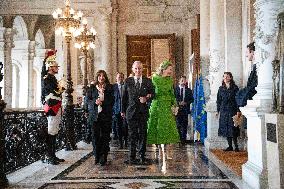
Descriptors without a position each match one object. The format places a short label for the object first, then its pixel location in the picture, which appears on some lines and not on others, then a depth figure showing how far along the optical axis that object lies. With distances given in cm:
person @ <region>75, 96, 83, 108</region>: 1603
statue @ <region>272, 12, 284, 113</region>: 459
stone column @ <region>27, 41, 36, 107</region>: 3019
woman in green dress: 780
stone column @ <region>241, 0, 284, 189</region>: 532
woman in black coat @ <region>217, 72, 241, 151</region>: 918
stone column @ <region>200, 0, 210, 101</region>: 1242
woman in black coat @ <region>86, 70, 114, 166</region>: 759
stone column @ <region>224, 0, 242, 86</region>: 984
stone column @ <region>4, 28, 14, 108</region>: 2416
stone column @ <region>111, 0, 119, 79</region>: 1805
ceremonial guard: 752
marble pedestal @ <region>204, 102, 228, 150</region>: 1012
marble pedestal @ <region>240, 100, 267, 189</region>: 532
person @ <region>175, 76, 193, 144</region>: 1173
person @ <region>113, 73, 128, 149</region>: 1066
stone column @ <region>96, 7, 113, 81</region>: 1764
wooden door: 1808
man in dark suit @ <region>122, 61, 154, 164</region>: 756
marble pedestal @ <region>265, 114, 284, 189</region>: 429
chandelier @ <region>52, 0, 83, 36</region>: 1071
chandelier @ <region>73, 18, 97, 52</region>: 1376
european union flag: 1123
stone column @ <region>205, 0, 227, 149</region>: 1024
